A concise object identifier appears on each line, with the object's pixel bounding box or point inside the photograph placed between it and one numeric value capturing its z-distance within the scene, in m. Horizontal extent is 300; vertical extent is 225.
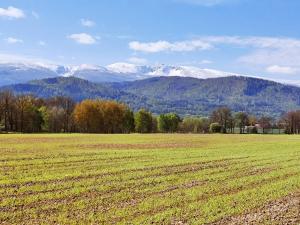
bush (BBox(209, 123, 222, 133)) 189.25
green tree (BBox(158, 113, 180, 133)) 188.50
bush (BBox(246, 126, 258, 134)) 196.11
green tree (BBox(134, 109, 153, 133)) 171.38
